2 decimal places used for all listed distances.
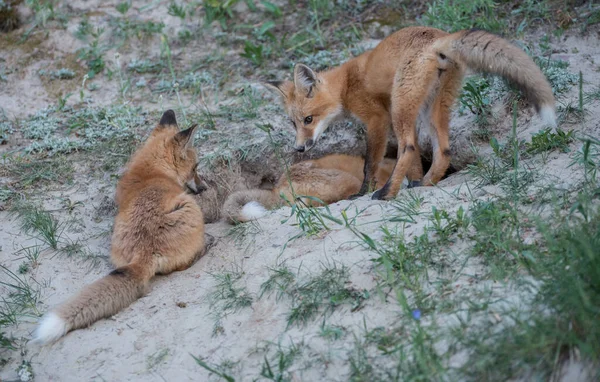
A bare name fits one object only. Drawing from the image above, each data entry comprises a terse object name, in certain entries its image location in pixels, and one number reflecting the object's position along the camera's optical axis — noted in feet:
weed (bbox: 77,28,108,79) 48.83
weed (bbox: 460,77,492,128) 36.32
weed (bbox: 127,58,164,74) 48.93
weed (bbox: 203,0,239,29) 51.70
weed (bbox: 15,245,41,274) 30.82
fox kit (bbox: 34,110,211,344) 25.73
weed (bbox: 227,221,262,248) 30.68
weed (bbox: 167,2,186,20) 51.39
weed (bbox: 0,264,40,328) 27.27
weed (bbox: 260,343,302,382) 20.26
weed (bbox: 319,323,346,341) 21.44
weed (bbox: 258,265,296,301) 24.90
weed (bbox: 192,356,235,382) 19.91
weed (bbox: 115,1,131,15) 51.82
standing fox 28.17
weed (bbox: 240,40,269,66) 47.60
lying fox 34.19
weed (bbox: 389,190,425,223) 26.30
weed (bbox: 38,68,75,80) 48.37
